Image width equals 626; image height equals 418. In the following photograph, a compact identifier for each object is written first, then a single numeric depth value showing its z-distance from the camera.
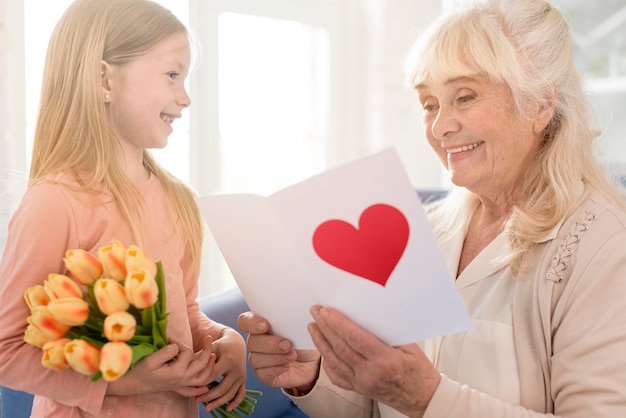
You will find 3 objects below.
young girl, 1.08
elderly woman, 1.19
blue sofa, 1.75
